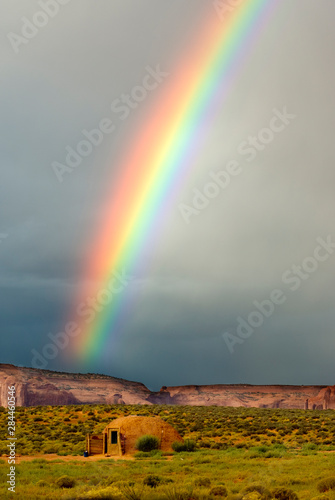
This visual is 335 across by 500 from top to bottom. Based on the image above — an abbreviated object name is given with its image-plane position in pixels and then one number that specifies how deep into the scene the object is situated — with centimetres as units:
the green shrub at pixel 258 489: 1762
